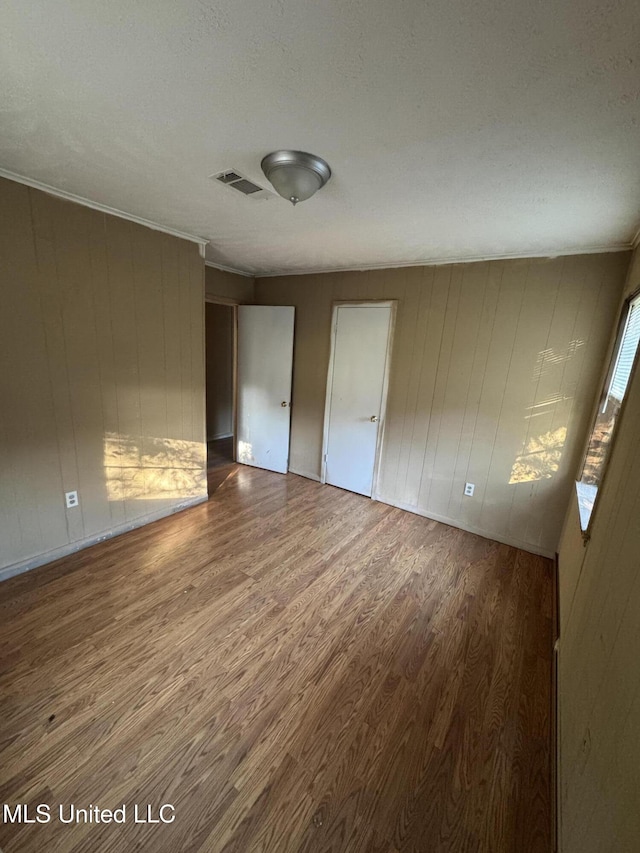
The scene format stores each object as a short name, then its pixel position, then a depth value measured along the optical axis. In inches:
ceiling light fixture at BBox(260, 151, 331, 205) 55.5
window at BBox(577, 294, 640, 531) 71.9
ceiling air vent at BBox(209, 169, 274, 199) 63.8
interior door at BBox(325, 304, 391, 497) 133.2
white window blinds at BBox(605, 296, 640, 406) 71.3
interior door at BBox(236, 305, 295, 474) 155.3
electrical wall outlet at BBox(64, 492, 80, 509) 91.9
